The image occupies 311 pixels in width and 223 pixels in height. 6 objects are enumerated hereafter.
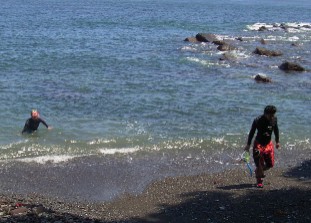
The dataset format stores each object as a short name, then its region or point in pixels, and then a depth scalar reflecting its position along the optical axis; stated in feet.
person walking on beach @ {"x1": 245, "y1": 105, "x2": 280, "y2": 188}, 39.52
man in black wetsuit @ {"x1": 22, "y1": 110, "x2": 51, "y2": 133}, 60.34
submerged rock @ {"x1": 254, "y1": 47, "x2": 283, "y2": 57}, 123.85
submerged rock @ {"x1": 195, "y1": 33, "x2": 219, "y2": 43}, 146.70
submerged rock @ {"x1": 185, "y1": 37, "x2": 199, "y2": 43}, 146.02
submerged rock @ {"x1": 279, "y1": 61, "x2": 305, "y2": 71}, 104.09
